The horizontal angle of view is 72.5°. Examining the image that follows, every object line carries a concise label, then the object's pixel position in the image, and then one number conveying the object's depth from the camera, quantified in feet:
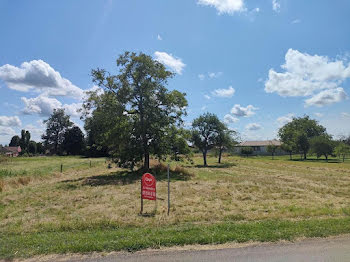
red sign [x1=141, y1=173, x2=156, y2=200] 27.07
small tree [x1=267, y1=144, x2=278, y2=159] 216.74
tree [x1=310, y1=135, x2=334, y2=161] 180.27
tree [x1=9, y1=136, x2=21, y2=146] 335.26
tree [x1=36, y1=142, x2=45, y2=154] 314.51
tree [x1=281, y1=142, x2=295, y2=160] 209.75
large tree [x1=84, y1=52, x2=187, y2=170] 71.36
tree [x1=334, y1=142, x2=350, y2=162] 157.43
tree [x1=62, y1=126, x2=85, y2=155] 264.93
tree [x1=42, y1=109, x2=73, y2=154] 297.12
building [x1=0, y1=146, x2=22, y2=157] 266.16
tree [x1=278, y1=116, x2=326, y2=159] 209.67
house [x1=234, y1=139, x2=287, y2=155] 281.74
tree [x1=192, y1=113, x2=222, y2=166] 127.34
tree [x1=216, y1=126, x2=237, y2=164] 127.75
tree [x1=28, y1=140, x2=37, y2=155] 307.58
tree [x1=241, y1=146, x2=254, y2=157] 246.47
